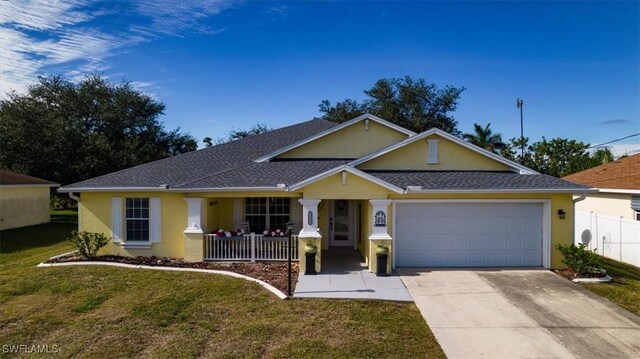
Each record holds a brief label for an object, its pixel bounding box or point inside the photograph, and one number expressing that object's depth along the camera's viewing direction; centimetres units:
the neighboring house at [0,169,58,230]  2008
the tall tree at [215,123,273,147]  4841
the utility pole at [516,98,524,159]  3344
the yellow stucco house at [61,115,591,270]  1115
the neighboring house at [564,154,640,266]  1321
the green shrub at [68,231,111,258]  1233
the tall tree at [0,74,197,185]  2873
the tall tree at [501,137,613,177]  3484
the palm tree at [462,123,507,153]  3778
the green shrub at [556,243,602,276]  1043
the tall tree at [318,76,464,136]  3759
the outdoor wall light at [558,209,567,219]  1149
